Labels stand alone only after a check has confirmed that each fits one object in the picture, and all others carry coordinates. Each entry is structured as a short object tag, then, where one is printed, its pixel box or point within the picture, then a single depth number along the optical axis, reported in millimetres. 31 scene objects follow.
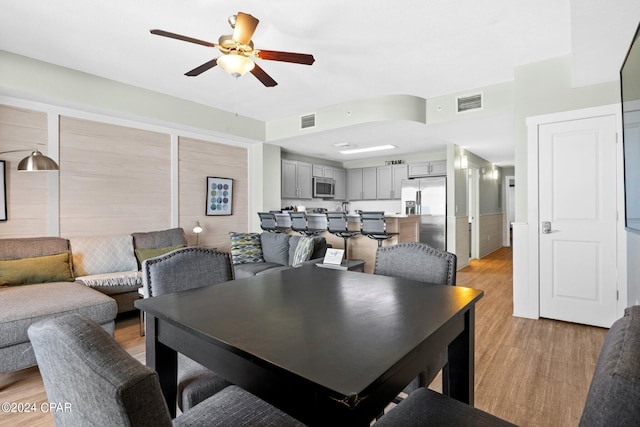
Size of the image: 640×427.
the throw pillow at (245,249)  4352
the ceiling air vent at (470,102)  4062
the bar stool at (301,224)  4898
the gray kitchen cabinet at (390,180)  7254
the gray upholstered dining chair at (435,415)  986
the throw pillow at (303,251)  3684
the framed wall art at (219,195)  5125
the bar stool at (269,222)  5262
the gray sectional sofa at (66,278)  2203
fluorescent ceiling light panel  6197
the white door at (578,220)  3023
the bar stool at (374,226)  4352
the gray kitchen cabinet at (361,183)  7723
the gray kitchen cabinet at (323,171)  7254
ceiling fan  2203
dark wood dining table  748
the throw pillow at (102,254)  3533
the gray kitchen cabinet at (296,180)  6582
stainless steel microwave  7227
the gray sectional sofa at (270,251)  3777
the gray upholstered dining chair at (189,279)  1304
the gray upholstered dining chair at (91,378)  524
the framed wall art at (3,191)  3307
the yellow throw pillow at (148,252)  3854
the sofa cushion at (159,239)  4016
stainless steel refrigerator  6197
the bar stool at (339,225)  4675
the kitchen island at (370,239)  4695
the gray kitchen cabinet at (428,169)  6699
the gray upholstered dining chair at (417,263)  1749
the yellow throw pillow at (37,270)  2947
